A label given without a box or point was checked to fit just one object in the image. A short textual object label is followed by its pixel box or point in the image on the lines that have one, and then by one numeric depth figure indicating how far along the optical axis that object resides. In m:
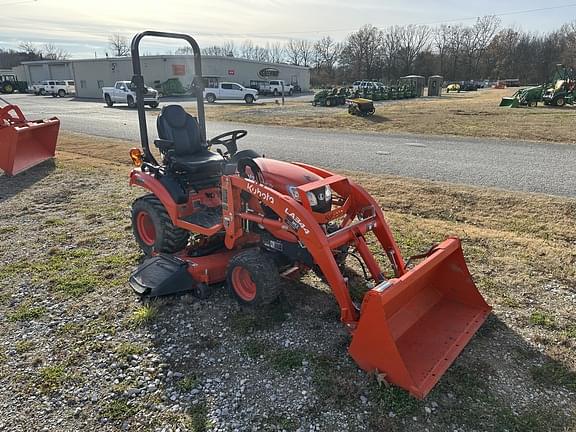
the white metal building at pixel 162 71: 40.47
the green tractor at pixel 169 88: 38.25
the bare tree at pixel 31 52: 95.06
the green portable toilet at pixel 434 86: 39.66
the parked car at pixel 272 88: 42.75
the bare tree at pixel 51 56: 95.88
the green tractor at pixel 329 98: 27.24
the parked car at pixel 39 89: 45.94
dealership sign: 48.31
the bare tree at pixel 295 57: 93.38
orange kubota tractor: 2.98
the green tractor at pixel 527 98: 23.56
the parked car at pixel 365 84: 40.83
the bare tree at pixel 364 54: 76.50
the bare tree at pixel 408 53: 75.88
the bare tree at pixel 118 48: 89.70
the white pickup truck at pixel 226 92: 33.88
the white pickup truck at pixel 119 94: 29.20
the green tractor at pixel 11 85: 51.09
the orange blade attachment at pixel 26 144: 8.62
